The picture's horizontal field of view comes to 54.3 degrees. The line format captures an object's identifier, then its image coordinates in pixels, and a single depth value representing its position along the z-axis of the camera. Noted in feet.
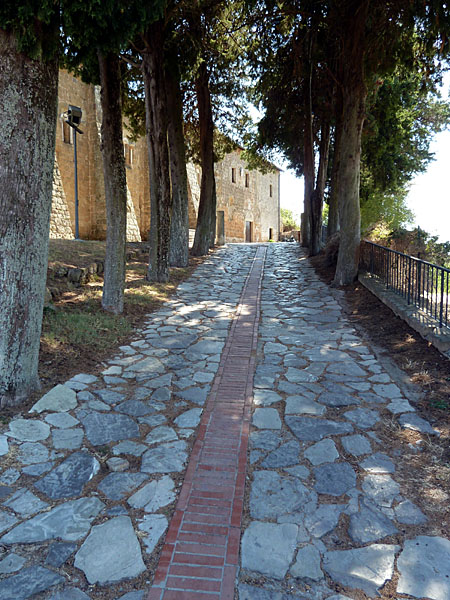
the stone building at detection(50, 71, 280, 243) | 52.13
